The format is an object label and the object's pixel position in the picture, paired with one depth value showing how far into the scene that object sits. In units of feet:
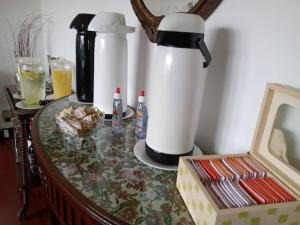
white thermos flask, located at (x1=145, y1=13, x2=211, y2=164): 1.80
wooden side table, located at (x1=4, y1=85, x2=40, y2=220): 3.94
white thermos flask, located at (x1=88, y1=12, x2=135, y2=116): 2.74
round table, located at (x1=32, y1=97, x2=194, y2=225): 1.59
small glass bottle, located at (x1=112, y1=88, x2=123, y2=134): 2.77
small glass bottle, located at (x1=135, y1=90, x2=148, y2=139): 2.69
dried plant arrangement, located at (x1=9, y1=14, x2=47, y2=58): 7.71
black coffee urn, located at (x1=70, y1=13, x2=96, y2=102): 3.40
